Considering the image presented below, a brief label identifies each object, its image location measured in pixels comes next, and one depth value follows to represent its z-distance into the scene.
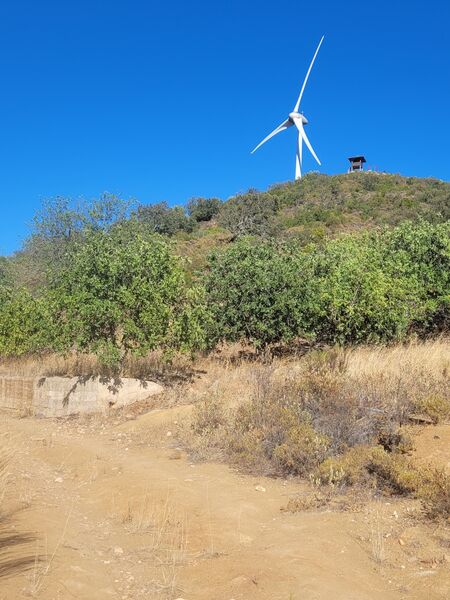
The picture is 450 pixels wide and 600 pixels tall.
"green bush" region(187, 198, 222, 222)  53.53
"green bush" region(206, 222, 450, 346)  12.80
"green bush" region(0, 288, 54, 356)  14.11
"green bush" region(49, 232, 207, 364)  11.23
